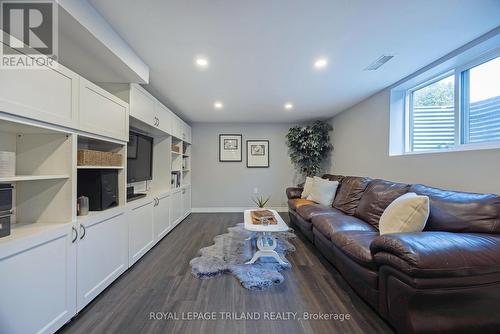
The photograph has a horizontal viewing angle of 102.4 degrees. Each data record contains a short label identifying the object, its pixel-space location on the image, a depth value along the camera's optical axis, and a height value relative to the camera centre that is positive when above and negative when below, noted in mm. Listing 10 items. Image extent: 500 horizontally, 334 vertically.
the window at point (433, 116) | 2322 +657
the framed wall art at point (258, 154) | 5262 +304
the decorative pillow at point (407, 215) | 1678 -412
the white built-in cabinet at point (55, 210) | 1169 -373
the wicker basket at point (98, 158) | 1704 +48
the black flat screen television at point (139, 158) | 2629 +92
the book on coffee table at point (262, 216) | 2500 -673
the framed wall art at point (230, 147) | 5242 +477
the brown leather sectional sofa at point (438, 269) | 1213 -672
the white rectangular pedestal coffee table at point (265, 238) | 2289 -937
